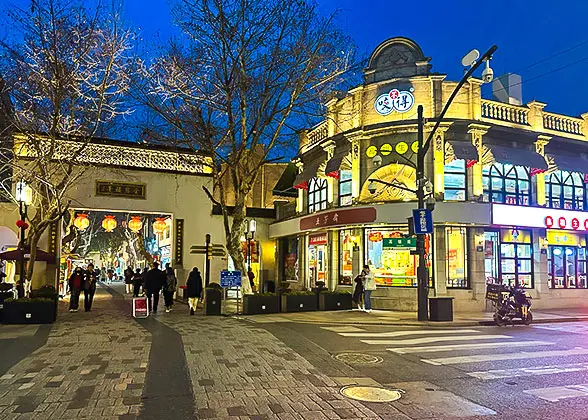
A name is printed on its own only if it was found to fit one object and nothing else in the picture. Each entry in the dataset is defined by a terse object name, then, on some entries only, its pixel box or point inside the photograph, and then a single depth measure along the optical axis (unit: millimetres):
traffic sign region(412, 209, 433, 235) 16294
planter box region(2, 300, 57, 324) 14992
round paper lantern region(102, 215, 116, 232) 26750
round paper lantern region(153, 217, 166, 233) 26906
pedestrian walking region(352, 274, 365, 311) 20500
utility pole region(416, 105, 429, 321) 16656
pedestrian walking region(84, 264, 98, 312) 19562
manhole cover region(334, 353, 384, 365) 9602
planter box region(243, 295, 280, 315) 18422
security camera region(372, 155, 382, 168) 18281
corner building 20828
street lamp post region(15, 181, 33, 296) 16688
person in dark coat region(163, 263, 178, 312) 19688
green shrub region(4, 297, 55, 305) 15055
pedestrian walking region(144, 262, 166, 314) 18234
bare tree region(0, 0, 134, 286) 16156
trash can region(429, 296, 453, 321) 16766
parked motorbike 16344
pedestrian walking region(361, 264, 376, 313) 19875
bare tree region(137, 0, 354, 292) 17375
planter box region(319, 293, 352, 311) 20031
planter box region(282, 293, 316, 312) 19284
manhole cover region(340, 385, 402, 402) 7037
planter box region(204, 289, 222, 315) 17861
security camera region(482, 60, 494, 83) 13309
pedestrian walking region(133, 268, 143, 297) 22262
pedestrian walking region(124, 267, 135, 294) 32019
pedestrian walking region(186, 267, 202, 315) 17719
